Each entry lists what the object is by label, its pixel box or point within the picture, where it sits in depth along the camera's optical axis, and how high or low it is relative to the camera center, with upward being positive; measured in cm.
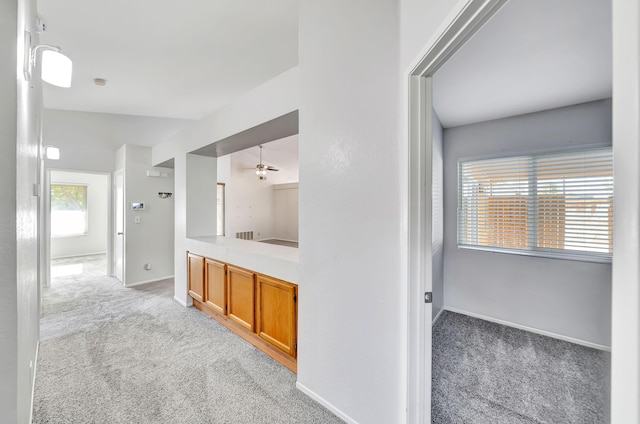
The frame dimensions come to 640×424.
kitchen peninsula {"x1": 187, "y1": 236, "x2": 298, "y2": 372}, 236 -77
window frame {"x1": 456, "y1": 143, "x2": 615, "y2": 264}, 270 -39
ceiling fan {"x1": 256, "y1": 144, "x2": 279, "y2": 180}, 778 +111
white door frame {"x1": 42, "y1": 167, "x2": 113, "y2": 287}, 481 -16
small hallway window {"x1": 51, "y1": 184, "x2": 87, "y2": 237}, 749 +1
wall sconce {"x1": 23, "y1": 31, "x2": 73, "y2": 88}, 151 +76
